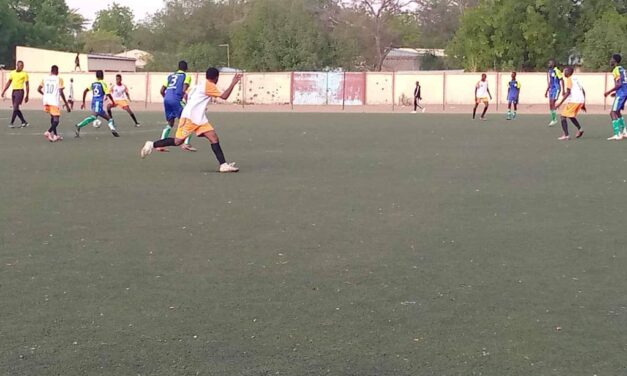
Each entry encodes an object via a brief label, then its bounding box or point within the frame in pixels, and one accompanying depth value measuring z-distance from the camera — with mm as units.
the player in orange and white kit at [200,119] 12891
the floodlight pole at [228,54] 72000
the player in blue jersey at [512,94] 31589
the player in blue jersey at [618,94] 18766
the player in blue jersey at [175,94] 17453
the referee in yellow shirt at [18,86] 22781
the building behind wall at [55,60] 64812
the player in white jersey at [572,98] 19188
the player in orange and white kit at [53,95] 18531
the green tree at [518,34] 54562
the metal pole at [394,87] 47997
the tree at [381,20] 74875
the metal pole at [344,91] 48375
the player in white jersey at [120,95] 24000
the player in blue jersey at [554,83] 27656
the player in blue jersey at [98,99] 20547
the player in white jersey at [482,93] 30438
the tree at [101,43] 111375
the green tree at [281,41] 59781
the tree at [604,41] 50125
